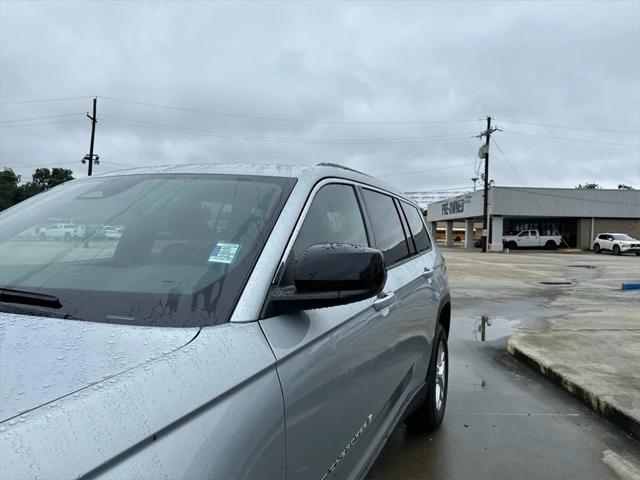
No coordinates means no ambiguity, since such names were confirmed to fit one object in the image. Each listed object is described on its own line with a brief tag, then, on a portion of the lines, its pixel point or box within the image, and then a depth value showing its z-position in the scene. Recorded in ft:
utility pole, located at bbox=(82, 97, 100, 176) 128.77
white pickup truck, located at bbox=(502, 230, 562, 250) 159.98
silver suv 3.70
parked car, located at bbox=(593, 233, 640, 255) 129.70
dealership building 154.20
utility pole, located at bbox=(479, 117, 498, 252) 147.23
